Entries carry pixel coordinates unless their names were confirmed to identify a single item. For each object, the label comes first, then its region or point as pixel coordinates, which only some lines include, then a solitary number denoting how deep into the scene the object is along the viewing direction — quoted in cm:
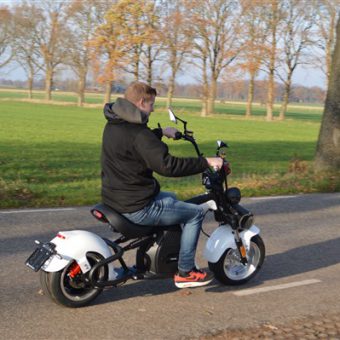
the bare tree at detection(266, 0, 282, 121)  6675
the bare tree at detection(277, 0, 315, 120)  6700
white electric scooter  454
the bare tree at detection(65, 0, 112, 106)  6800
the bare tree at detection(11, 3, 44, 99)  8306
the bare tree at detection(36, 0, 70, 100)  7962
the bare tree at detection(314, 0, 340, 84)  6197
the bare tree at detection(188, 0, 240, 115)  6700
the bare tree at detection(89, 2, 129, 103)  3285
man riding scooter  446
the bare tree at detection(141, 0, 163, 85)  3264
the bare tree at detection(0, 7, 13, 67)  8306
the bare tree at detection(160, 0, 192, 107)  4462
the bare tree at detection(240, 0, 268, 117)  6514
